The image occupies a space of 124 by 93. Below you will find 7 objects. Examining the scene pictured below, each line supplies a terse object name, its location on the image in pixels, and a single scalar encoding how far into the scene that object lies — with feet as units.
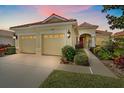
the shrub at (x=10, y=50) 28.67
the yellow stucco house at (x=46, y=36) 22.90
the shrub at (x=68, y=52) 19.98
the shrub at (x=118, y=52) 24.72
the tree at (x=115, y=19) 18.61
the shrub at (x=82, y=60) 17.56
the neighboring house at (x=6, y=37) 43.44
